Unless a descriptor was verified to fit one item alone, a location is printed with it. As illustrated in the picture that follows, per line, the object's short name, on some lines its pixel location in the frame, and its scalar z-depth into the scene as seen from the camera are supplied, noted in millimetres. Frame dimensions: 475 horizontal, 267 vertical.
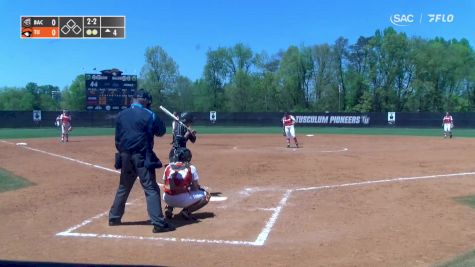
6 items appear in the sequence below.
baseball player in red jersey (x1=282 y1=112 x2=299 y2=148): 22922
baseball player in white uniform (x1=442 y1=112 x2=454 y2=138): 30734
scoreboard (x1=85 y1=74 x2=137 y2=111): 40906
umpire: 7082
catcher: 7727
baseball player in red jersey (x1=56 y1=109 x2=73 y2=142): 27375
